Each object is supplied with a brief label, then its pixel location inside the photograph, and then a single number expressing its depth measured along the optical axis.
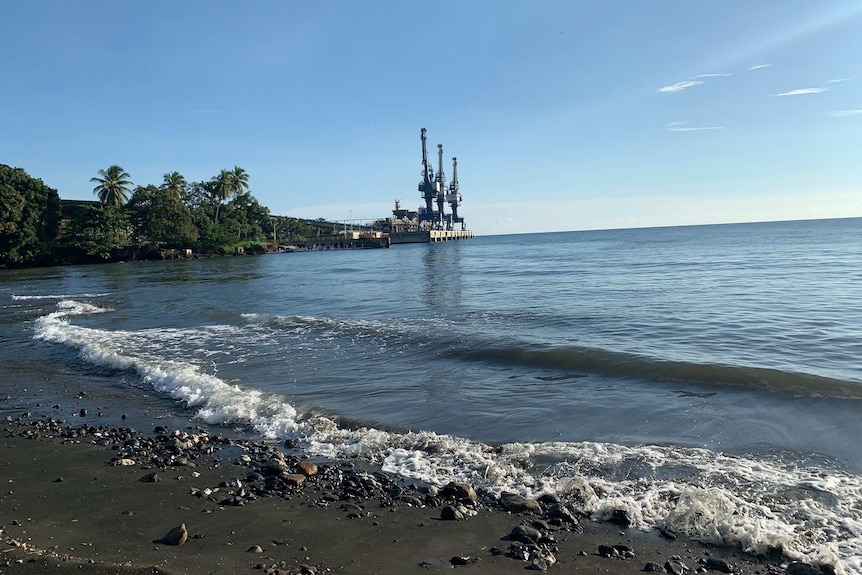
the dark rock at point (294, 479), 6.21
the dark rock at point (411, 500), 5.70
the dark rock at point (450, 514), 5.37
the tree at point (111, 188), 81.75
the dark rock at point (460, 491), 5.85
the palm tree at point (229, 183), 105.81
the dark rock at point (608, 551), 4.71
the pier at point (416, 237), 151.80
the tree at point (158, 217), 82.62
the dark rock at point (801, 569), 4.52
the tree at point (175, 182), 94.50
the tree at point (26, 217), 67.19
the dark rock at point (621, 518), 5.34
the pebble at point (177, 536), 4.84
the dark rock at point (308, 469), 6.52
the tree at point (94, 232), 73.19
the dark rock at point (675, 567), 4.47
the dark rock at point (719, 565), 4.55
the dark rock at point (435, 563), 4.52
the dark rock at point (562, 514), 5.35
